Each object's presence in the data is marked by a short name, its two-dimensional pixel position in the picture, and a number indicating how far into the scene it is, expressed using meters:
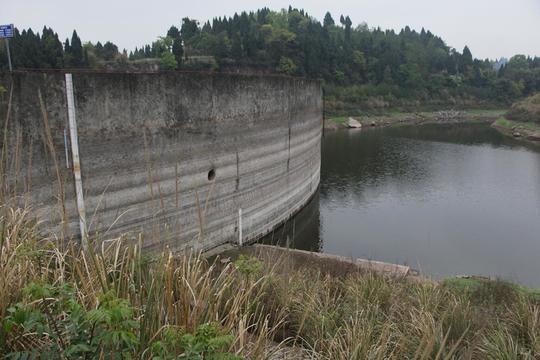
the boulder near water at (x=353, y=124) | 49.12
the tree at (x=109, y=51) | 54.75
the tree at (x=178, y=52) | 53.09
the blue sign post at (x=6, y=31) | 7.99
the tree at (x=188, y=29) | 75.56
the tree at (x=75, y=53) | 37.09
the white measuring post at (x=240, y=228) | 12.80
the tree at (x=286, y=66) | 56.81
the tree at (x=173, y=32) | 75.00
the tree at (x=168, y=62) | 51.88
